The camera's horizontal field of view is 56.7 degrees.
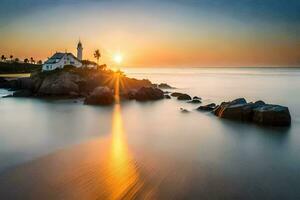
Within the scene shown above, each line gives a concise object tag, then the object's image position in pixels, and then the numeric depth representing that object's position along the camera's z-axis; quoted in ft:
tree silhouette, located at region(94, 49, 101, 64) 328.41
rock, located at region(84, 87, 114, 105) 142.72
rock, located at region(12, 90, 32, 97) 174.79
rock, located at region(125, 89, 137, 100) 167.35
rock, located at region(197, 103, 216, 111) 120.06
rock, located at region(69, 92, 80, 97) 179.63
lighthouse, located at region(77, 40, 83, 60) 309.63
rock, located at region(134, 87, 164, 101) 164.14
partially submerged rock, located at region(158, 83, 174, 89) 262.45
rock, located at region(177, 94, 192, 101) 163.94
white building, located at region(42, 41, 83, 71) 247.29
